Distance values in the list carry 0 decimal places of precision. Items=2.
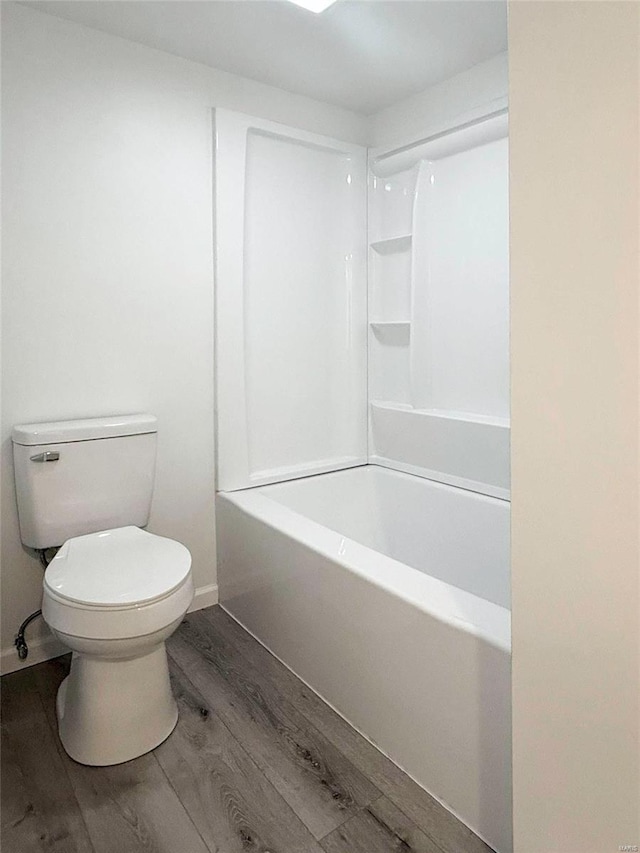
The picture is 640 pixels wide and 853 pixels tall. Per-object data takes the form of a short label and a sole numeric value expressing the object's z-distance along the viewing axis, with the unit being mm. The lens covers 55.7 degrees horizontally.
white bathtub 1421
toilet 1664
